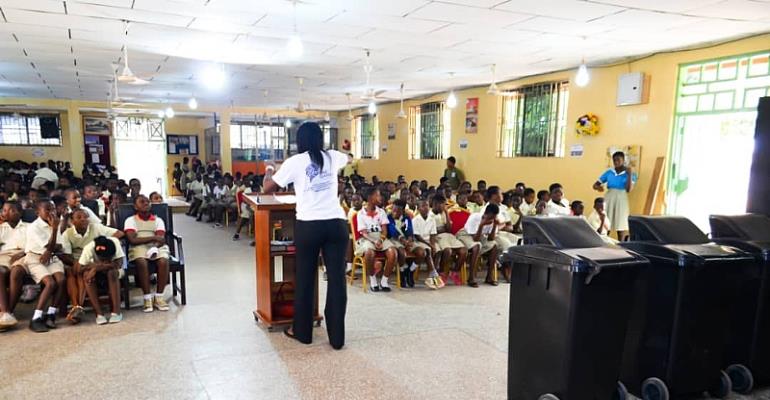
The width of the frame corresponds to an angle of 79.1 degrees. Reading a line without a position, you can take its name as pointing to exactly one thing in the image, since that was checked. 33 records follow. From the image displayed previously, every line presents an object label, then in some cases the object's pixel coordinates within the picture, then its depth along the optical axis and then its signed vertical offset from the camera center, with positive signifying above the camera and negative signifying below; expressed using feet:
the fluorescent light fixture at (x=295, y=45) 14.97 +3.30
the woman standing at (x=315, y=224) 10.84 -1.80
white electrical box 21.47 +3.03
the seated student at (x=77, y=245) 13.21 -3.04
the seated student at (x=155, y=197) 19.60 -2.25
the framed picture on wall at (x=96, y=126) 53.42 +2.00
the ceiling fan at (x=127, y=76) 18.88 +2.73
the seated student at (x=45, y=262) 12.73 -3.36
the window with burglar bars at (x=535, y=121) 26.21 +1.84
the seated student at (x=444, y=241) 17.97 -3.53
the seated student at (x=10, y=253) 12.64 -3.15
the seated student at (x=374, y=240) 16.80 -3.35
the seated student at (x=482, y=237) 18.03 -3.41
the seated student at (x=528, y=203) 21.24 -2.42
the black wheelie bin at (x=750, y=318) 9.16 -3.24
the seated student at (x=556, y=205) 20.27 -2.32
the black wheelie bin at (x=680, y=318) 8.66 -3.08
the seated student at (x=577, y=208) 19.39 -2.31
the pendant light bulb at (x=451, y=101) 29.40 +3.09
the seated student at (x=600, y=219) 19.58 -2.76
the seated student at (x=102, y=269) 13.06 -3.54
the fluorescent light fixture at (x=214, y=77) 25.49 +4.15
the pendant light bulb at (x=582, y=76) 20.95 +3.46
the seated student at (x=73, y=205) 14.19 -2.02
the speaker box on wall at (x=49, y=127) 48.83 +1.59
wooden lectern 12.19 -3.03
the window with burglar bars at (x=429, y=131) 35.78 +1.49
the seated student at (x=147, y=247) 14.23 -3.25
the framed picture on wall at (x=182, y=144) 56.13 +0.07
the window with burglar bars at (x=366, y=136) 46.98 +1.30
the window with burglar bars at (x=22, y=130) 47.47 +1.18
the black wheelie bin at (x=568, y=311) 7.39 -2.62
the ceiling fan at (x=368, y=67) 22.70 +4.38
